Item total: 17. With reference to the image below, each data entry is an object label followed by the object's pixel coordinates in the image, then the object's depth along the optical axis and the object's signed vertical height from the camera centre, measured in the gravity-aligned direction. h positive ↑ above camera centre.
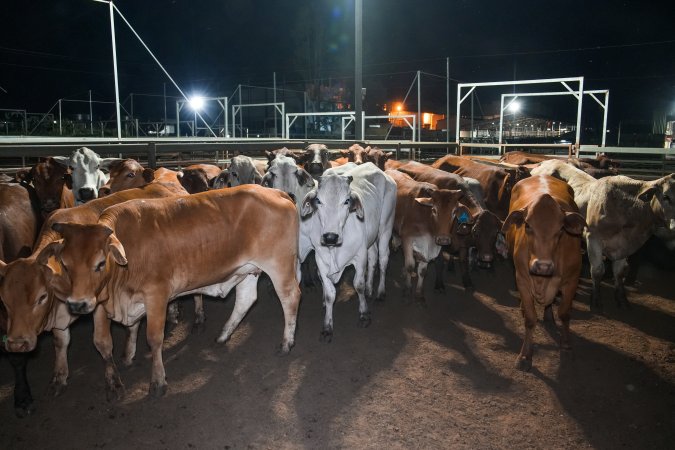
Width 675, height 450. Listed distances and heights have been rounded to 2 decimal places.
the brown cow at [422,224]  6.88 -1.04
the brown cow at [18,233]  4.19 -0.88
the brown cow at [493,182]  9.27 -0.60
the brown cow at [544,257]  4.91 -1.05
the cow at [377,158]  10.54 -0.17
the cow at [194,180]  7.25 -0.45
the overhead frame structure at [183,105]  16.88 +1.38
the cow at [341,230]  5.71 -0.95
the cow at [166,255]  3.76 -0.90
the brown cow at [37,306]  3.71 -1.17
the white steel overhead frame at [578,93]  14.07 +1.59
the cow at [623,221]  6.89 -0.94
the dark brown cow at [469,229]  6.83 -1.08
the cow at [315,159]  8.51 -0.17
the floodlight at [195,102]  15.22 +1.46
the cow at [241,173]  7.47 -0.35
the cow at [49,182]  6.29 -0.44
